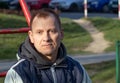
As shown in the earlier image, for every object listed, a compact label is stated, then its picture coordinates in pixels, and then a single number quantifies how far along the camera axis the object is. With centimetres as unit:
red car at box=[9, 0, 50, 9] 1696
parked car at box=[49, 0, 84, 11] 1802
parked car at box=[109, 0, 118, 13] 1777
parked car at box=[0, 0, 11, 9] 1711
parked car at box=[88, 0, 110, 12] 1843
